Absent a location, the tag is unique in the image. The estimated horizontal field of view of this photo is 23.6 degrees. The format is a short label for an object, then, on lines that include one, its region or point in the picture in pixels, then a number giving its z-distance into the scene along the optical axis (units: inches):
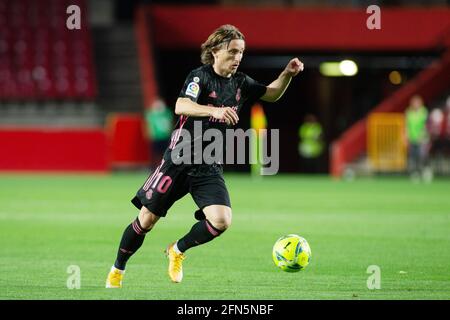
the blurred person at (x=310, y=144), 1471.5
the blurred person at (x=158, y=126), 1162.0
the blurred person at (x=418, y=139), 1133.1
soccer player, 344.8
